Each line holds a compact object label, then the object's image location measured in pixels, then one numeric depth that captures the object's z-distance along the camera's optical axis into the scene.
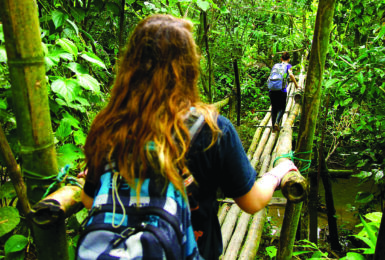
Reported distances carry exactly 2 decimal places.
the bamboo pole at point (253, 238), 2.59
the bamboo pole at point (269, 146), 4.57
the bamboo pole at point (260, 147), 4.48
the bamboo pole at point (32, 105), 0.90
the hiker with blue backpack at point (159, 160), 0.76
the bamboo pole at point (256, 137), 4.82
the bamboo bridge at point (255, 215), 0.95
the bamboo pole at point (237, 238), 2.65
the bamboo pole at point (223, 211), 3.32
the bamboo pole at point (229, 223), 2.93
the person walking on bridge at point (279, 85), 4.84
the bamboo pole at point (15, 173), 1.05
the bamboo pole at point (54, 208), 0.93
